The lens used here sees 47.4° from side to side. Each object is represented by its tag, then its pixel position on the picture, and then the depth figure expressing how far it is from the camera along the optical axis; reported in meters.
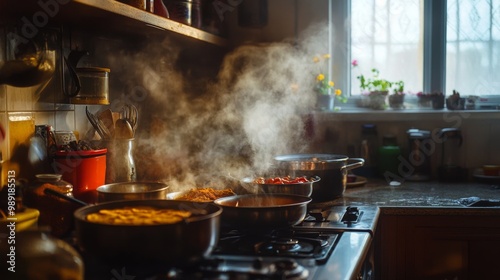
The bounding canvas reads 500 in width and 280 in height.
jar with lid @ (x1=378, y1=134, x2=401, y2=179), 3.11
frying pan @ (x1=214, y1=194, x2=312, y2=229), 1.67
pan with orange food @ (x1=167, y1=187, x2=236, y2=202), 1.97
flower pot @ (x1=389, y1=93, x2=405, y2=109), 3.26
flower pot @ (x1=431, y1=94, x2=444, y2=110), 3.20
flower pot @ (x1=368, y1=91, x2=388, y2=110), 3.27
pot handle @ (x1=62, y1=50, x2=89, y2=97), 2.00
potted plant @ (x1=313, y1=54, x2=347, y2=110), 3.23
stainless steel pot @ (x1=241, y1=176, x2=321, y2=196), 2.08
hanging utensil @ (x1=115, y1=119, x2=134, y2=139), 2.13
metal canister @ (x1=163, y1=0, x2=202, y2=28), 2.54
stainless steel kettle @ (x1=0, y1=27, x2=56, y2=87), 1.66
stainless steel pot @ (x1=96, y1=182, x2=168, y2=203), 1.72
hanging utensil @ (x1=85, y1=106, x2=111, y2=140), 2.11
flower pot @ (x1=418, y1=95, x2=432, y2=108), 3.24
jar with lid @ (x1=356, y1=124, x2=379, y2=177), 3.16
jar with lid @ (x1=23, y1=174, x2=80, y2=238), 1.62
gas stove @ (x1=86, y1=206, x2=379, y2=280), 1.29
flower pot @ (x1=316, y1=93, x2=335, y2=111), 3.23
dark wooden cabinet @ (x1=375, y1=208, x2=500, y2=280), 2.30
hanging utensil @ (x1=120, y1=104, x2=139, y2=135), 2.33
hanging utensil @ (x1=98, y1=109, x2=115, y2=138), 2.23
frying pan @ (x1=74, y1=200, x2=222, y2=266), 1.22
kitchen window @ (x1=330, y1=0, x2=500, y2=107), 3.25
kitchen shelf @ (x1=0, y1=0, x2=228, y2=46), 1.67
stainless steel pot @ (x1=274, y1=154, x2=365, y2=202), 2.38
